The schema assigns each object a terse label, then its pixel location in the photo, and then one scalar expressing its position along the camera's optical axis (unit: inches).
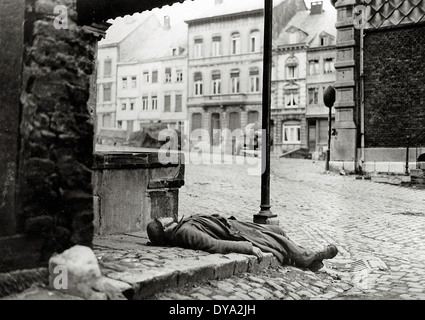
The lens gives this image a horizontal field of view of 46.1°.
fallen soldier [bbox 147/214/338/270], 203.2
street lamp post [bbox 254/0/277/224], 264.8
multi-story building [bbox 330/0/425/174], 685.3
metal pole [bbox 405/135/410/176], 652.7
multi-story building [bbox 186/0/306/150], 1758.1
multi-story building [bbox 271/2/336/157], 1610.5
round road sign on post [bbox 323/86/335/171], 750.4
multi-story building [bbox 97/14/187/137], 1952.5
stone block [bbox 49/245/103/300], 144.6
